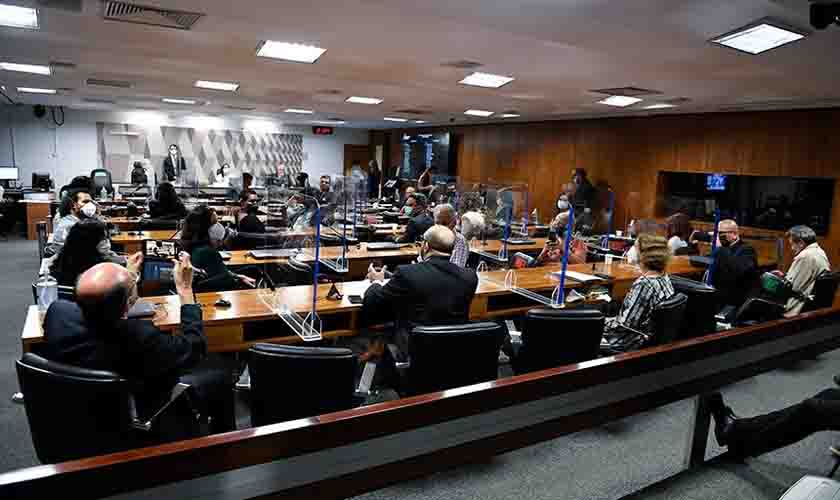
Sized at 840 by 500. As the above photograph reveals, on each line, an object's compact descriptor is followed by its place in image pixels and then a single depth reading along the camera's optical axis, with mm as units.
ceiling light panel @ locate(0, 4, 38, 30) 3543
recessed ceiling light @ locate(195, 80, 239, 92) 7137
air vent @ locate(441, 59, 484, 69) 4839
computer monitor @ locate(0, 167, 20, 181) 11219
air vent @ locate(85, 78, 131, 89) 7219
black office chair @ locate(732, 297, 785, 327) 4102
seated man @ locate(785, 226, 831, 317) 4289
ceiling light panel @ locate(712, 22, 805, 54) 3230
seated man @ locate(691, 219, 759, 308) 4496
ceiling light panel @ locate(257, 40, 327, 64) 4510
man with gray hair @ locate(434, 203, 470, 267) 4512
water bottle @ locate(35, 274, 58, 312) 2898
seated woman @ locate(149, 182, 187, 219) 6875
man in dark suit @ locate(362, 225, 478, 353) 2867
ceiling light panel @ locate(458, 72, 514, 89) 5703
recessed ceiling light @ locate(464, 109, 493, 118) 9805
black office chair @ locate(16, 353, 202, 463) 1694
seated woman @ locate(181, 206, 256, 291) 3775
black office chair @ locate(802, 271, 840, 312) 4133
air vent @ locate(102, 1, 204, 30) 3359
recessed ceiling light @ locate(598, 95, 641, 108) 7014
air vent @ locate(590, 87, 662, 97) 6152
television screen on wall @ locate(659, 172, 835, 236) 7160
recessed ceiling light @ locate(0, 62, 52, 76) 6004
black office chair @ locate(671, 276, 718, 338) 3400
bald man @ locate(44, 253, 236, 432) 1955
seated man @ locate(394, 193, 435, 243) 6078
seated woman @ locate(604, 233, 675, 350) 3098
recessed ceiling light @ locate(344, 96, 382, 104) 8353
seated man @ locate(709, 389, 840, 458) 2232
